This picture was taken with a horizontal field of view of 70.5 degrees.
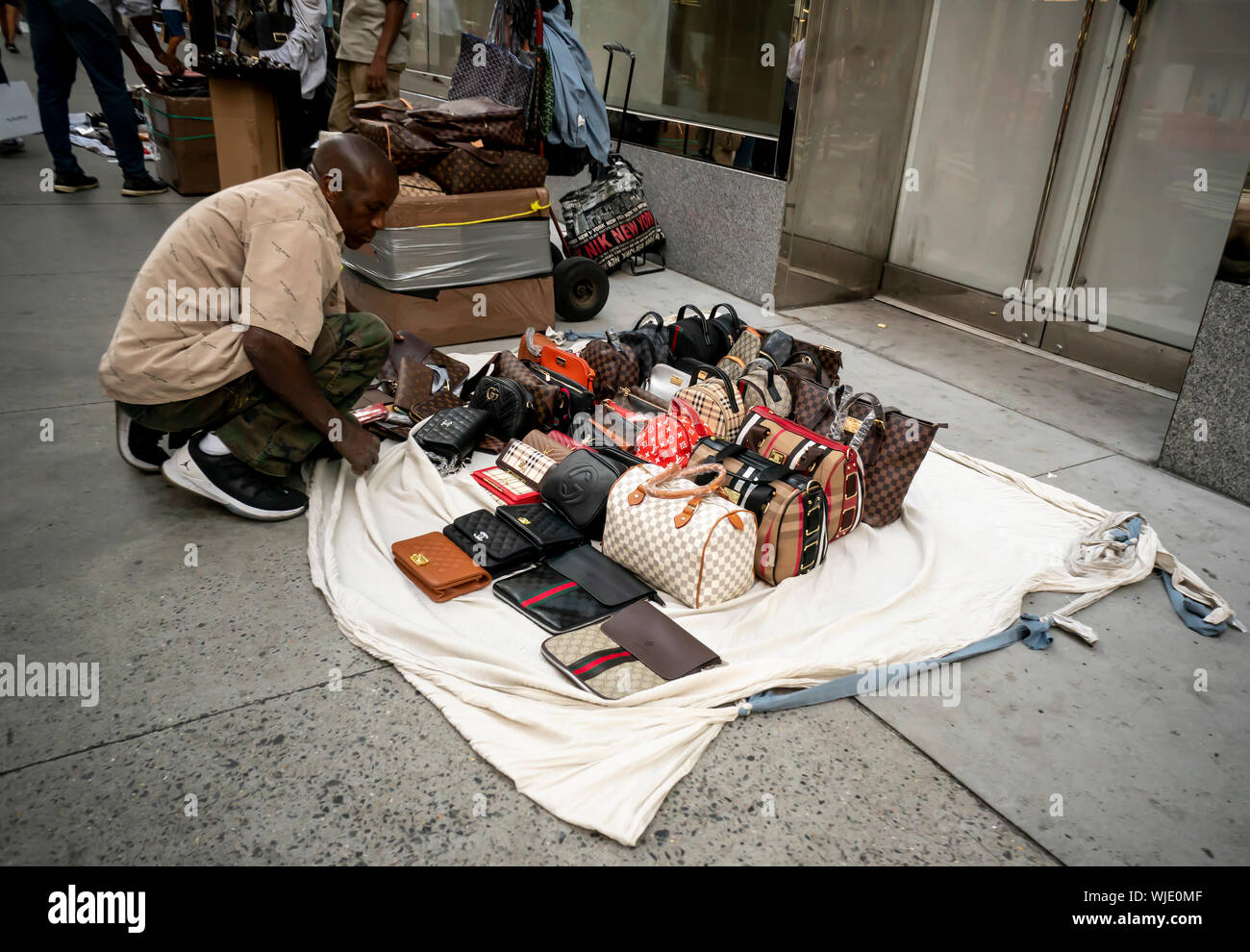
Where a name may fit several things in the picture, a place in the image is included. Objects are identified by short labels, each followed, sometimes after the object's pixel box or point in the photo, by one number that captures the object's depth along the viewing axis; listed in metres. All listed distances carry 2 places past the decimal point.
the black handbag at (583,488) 3.03
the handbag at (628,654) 2.37
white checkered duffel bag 2.70
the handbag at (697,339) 4.30
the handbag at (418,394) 3.87
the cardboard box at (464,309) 4.70
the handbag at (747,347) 4.21
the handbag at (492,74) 4.97
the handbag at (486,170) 4.58
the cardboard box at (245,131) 6.77
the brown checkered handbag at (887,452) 3.23
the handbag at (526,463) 3.37
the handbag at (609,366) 4.07
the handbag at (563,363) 3.99
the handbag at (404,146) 4.46
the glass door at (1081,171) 4.65
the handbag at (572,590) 2.64
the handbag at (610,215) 5.90
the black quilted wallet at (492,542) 2.85
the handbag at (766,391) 3.67
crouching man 2.78
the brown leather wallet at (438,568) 2.71
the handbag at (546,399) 3.75
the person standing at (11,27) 14.75
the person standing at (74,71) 6.54
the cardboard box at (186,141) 7.35
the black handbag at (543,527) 2.95
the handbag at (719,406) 3.59
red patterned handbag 3.46
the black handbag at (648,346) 4.22
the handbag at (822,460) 3.08
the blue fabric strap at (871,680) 2.36
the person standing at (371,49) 5.99
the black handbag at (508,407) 3.67
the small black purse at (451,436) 3.50
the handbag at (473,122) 4.55
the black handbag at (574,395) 3.75
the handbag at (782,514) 2.85
